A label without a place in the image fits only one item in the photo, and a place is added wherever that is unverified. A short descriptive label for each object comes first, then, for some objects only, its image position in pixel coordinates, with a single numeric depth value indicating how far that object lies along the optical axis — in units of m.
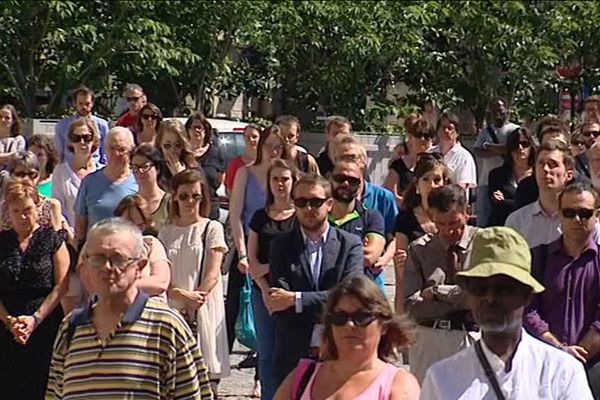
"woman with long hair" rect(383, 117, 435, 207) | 15.70
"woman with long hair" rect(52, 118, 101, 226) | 13.68
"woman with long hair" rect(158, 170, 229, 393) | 11.25
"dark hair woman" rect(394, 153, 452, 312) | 10.93
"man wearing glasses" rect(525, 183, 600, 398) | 9.07
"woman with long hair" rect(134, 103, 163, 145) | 16.24
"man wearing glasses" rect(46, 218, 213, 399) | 7.13
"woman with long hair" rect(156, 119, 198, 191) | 13.87
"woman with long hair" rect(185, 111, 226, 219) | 16.04
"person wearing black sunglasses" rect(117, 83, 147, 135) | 17.99
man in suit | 10.04
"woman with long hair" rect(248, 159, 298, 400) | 11.16
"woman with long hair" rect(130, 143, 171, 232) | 12.04
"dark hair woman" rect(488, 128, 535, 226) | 14.32
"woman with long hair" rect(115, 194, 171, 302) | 9.29
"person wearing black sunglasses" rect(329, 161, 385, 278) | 11.23
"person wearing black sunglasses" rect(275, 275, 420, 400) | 6.67
